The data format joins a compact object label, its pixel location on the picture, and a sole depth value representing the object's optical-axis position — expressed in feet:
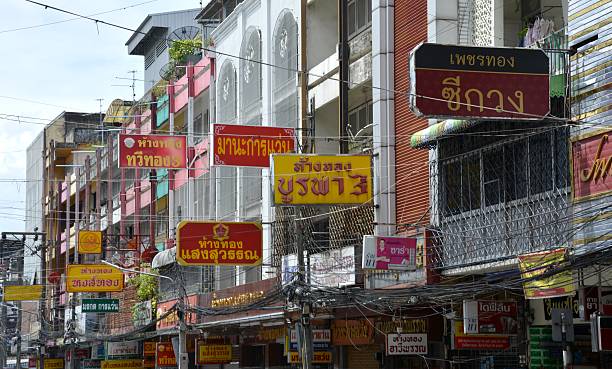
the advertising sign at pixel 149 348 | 165.14
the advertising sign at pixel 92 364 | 203.28
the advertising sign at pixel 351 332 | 98.37
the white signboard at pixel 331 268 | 95.19
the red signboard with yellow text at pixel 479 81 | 64.69
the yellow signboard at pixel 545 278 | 64.69
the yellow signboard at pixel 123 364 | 173.68
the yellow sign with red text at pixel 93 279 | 165.68
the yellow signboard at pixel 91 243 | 173.06
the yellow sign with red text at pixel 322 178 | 94.38
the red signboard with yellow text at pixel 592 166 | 63.52
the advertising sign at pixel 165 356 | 147.64
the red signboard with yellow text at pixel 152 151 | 117.91
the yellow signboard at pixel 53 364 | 237.04
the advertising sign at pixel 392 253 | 83.05
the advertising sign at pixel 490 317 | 75.82
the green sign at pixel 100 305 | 170.30
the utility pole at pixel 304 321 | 90.17
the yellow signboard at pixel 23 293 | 208.13
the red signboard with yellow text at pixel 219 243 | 111.86
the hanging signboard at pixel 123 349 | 184.65
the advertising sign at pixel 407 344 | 87.81
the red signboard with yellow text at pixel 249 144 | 102.78
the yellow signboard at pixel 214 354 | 134.92
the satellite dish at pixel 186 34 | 199.21
